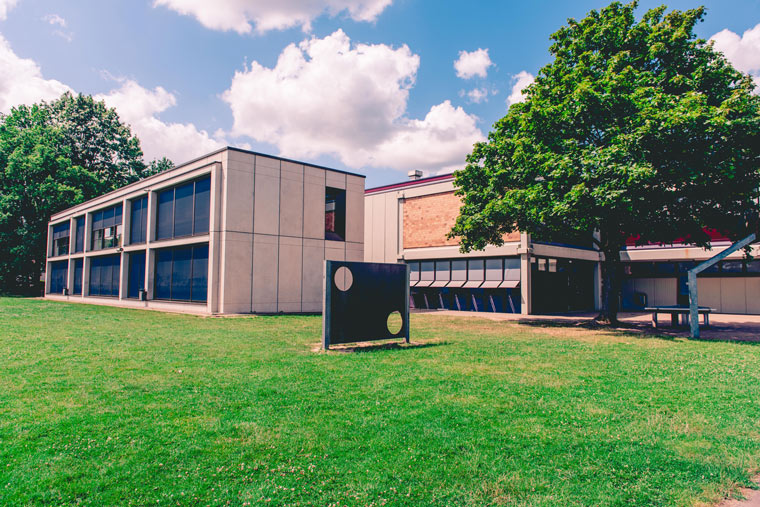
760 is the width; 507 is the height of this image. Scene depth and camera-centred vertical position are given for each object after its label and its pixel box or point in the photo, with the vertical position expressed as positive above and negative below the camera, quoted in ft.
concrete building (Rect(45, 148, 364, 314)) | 77.71 +8.91
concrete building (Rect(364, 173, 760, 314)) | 85.30 +3.29
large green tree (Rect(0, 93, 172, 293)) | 147.95 +37.98
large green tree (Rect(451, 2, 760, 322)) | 45.65 +14.53
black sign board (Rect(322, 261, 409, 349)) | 37.42 -1.45
